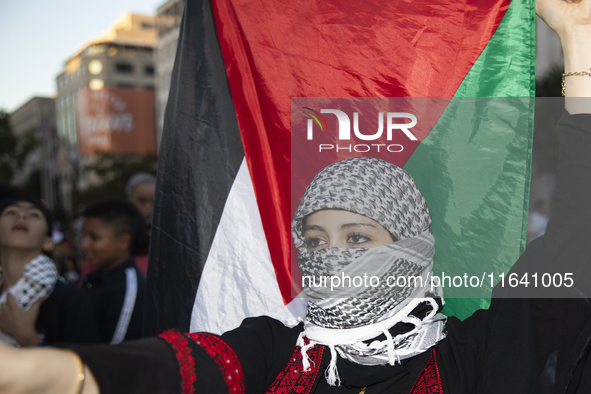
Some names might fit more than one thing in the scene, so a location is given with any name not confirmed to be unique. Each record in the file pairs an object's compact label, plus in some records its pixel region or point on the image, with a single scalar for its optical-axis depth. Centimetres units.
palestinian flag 172
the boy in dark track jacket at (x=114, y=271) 288
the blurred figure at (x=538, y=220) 878
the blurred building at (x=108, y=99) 5256
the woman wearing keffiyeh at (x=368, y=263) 136
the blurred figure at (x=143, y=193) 441
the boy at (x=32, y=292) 250
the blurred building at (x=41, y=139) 3111
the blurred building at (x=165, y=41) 4294
